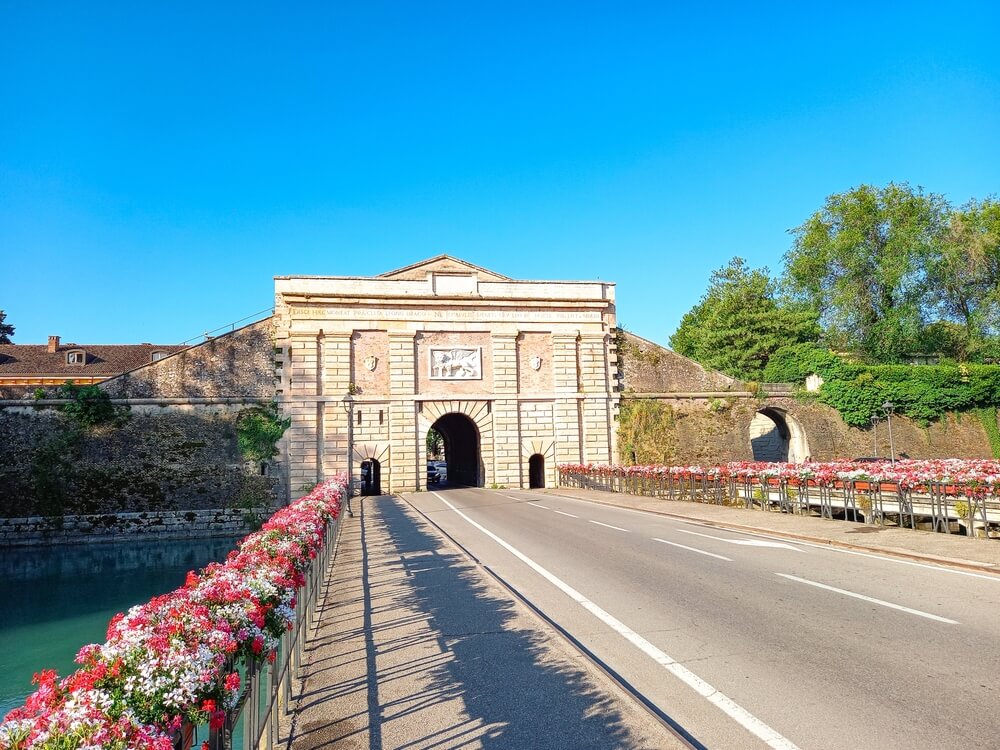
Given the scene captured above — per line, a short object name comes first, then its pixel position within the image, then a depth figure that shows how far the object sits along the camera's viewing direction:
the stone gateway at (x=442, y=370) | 33.44
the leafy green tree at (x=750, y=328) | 49.50
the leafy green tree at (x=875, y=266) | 45.12
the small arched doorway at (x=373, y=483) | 37.06
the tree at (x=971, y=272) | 43.62
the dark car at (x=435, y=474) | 47.86
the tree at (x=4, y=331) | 58.69
